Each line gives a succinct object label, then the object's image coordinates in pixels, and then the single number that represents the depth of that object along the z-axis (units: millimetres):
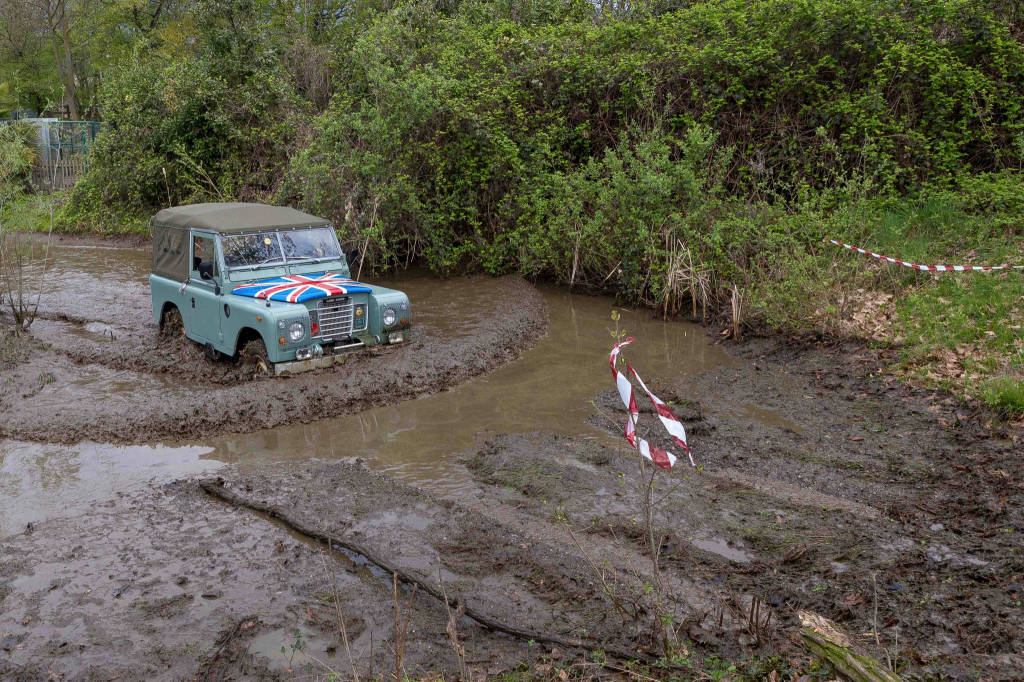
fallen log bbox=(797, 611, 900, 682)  3100
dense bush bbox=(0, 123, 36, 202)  10883
